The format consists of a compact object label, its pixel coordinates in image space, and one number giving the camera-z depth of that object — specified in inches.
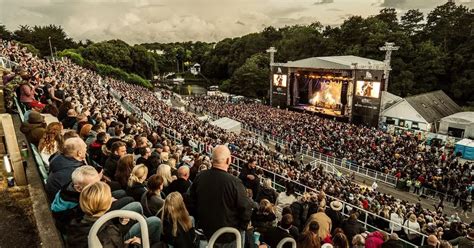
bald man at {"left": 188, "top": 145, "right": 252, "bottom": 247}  109.1
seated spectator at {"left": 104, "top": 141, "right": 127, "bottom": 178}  173.2
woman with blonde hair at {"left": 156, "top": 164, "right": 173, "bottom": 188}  169.9
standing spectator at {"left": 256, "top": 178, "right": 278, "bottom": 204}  252.0
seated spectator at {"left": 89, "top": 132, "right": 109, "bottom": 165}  198.7
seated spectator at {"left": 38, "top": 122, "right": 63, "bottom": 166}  172.4
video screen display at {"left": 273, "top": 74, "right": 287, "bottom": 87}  1353.8
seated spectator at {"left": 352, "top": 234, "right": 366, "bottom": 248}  180.7
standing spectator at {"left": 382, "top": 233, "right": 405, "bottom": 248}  171.1
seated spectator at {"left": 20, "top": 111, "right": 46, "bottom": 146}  197.5
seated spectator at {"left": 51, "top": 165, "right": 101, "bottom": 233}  105.6
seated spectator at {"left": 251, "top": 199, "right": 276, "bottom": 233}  171.9
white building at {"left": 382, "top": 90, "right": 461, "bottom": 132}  1026.7
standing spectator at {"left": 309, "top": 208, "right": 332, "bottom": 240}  177.8
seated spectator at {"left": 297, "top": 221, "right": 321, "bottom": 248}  139.9
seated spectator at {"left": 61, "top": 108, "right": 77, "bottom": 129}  251.4
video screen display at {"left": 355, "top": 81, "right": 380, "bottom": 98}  1049.2
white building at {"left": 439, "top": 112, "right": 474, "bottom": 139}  948.1
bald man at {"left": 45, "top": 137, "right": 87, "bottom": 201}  132.5
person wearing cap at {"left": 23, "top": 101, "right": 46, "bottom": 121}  291.9
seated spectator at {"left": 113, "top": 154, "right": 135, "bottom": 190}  157.8
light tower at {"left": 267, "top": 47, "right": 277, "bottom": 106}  1398.4
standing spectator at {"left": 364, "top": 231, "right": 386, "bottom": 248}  181.9
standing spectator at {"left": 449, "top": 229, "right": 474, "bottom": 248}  226.4
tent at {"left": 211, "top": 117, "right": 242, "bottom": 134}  930.1
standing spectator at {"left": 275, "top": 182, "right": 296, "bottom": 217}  269.9
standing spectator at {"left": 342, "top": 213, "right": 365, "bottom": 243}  211.2
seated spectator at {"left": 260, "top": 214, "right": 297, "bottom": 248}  150.5
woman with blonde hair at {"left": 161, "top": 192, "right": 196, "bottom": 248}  111.7
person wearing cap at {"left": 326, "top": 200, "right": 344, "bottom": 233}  221.1
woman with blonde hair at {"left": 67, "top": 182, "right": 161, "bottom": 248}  88.5
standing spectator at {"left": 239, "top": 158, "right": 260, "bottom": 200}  238.7
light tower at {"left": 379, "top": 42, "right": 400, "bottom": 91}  1011.9
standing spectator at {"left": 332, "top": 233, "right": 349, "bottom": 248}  153.2
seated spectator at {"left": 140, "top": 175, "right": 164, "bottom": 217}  134.6
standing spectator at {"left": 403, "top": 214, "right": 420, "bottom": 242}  271.8
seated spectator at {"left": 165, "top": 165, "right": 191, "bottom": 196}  164.4
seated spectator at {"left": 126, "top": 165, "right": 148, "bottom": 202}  144.6
